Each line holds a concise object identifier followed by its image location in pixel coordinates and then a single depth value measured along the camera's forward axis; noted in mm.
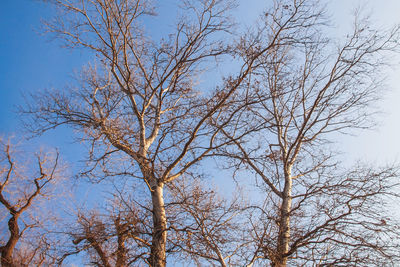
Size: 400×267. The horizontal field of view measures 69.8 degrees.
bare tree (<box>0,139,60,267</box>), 9210
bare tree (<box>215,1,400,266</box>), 5289
